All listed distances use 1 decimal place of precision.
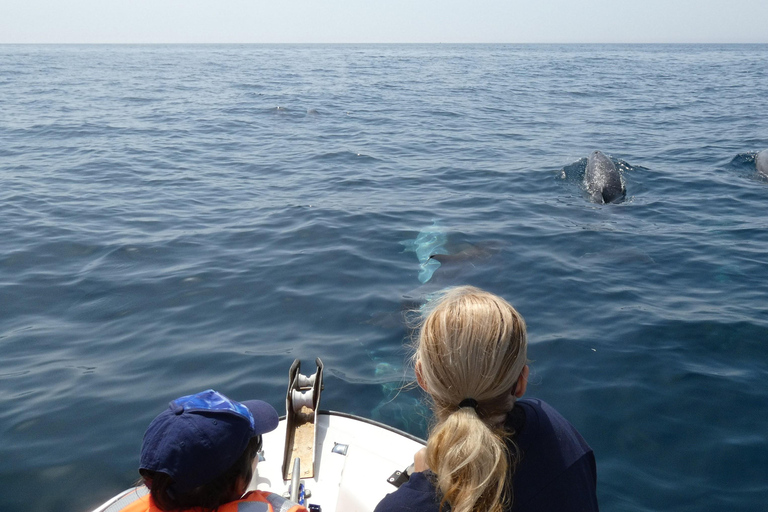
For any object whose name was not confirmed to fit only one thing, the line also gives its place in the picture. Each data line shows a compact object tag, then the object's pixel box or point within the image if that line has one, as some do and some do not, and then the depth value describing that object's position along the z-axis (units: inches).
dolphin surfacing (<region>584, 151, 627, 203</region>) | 511.5
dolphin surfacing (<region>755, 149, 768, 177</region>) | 572.1
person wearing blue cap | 106.0
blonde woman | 93.3
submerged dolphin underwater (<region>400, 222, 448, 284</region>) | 366.0
